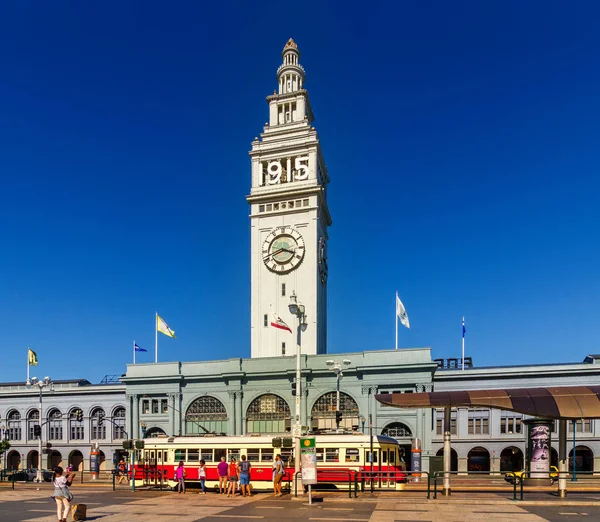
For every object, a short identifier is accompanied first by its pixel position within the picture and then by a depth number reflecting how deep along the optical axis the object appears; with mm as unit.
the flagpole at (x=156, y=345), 62281
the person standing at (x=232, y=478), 29188
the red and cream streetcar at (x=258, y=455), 31250
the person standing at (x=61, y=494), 19375
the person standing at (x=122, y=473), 38906
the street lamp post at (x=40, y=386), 46344
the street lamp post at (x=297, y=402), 27431
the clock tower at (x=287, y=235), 64375
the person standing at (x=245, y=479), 28641
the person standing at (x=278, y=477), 28562
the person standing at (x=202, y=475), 30953
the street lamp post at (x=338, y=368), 39103
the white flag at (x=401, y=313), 58422
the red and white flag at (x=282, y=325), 40400
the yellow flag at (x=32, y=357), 60844
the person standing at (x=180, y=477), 31703
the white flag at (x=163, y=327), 61594
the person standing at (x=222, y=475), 30047
